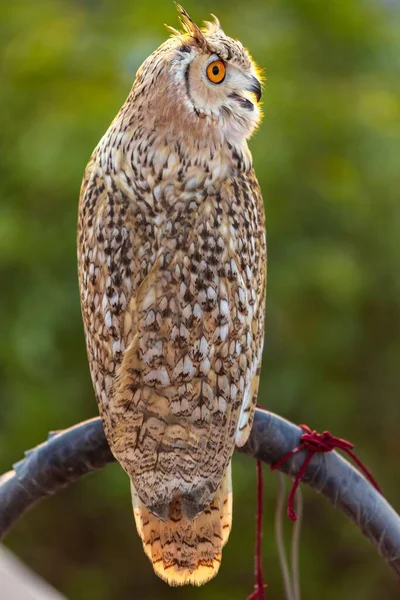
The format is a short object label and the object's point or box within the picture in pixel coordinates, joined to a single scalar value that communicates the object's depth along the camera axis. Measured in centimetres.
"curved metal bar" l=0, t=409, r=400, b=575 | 410
